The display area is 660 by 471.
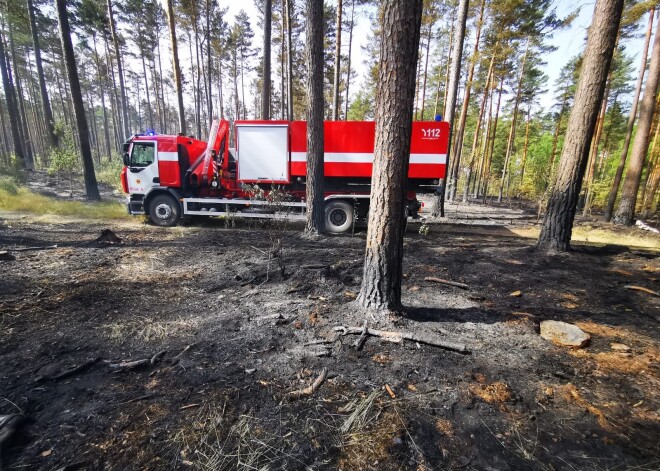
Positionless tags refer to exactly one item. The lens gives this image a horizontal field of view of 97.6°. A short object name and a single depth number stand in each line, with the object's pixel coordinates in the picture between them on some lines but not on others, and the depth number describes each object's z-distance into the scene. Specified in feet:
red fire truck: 28.02
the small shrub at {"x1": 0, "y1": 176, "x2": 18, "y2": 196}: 39.35
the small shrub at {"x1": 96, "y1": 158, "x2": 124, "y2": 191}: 59.48
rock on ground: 9.69
